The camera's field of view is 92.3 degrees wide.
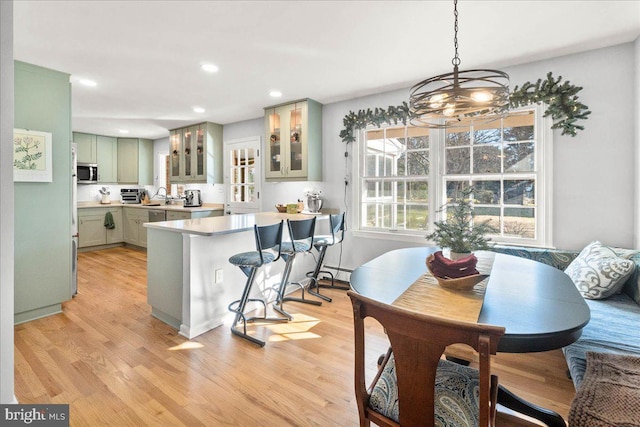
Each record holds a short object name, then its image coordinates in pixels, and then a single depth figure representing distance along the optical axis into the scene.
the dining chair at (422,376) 0.84
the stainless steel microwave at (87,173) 6.04
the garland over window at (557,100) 2.67
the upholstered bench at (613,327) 1.54
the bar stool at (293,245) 2.80
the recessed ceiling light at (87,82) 3.35
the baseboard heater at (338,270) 4.14
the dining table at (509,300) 1.06
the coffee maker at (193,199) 5.84
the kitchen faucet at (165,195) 6.38
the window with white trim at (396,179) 3.60
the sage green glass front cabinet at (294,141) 4.09
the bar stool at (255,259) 2.44
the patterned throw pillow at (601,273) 2.07
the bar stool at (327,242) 3.40
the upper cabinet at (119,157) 6.23
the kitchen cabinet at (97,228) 5.84
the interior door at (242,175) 5.08
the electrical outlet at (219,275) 2.77
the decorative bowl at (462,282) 1.43
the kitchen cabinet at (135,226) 5.98
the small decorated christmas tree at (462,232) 1.59
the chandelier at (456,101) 1.60
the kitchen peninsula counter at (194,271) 2.54
